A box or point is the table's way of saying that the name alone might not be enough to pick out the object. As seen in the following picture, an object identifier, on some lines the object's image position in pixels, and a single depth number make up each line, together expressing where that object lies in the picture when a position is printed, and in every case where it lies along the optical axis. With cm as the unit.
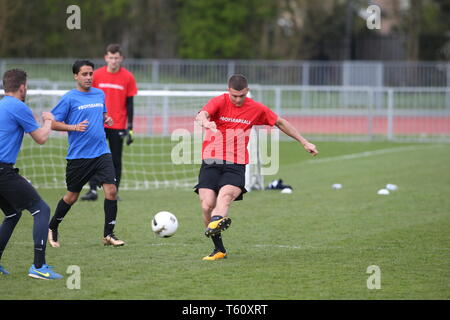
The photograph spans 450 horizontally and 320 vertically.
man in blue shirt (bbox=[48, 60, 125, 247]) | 1827
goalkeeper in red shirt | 2484
